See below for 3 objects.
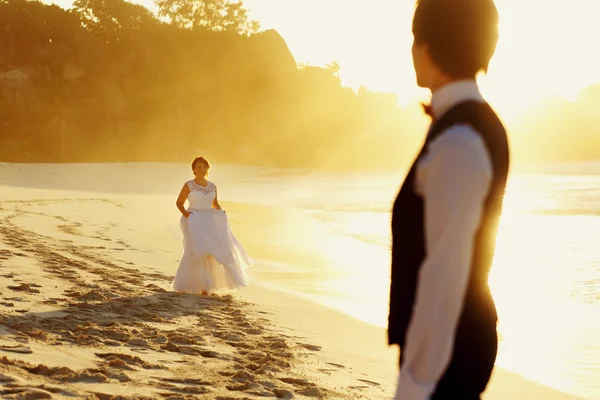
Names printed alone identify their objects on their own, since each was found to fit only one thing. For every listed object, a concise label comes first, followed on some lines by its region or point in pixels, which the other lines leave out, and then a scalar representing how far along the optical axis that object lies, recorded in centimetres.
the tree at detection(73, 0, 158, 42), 7319
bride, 961
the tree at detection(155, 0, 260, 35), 8100
